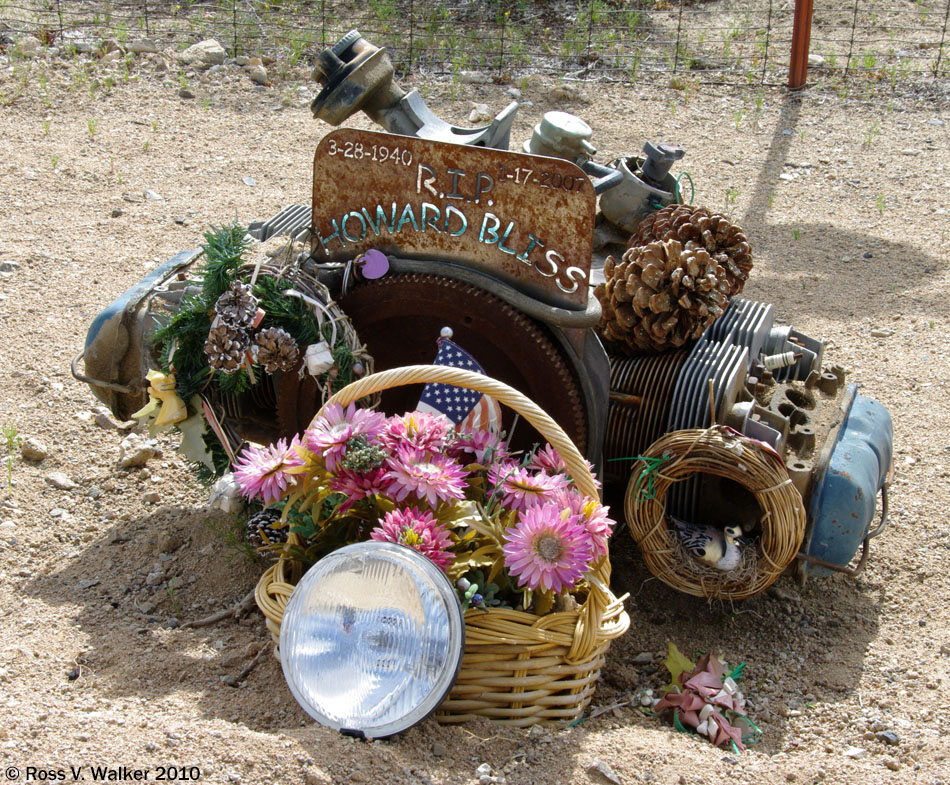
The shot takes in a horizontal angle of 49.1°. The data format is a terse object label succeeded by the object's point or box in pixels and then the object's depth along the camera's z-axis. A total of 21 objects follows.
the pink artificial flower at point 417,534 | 2.36
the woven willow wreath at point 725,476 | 2.85
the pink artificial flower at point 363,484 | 2.51
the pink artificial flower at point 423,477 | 2.45
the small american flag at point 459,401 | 2.91
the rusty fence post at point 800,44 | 7.98
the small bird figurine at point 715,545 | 2.95
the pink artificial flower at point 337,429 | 2.52
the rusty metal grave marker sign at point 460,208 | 2.92
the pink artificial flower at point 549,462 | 2.68
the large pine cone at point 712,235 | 3.39
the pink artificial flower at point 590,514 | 2.44
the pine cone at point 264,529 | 2.87
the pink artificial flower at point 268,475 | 2.54
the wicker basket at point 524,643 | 2.39
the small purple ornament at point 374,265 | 3.08
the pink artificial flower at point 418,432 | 2.55
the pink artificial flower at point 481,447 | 2.73
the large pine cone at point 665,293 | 3.21
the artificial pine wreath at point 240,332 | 2.88
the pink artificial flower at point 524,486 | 2.51
